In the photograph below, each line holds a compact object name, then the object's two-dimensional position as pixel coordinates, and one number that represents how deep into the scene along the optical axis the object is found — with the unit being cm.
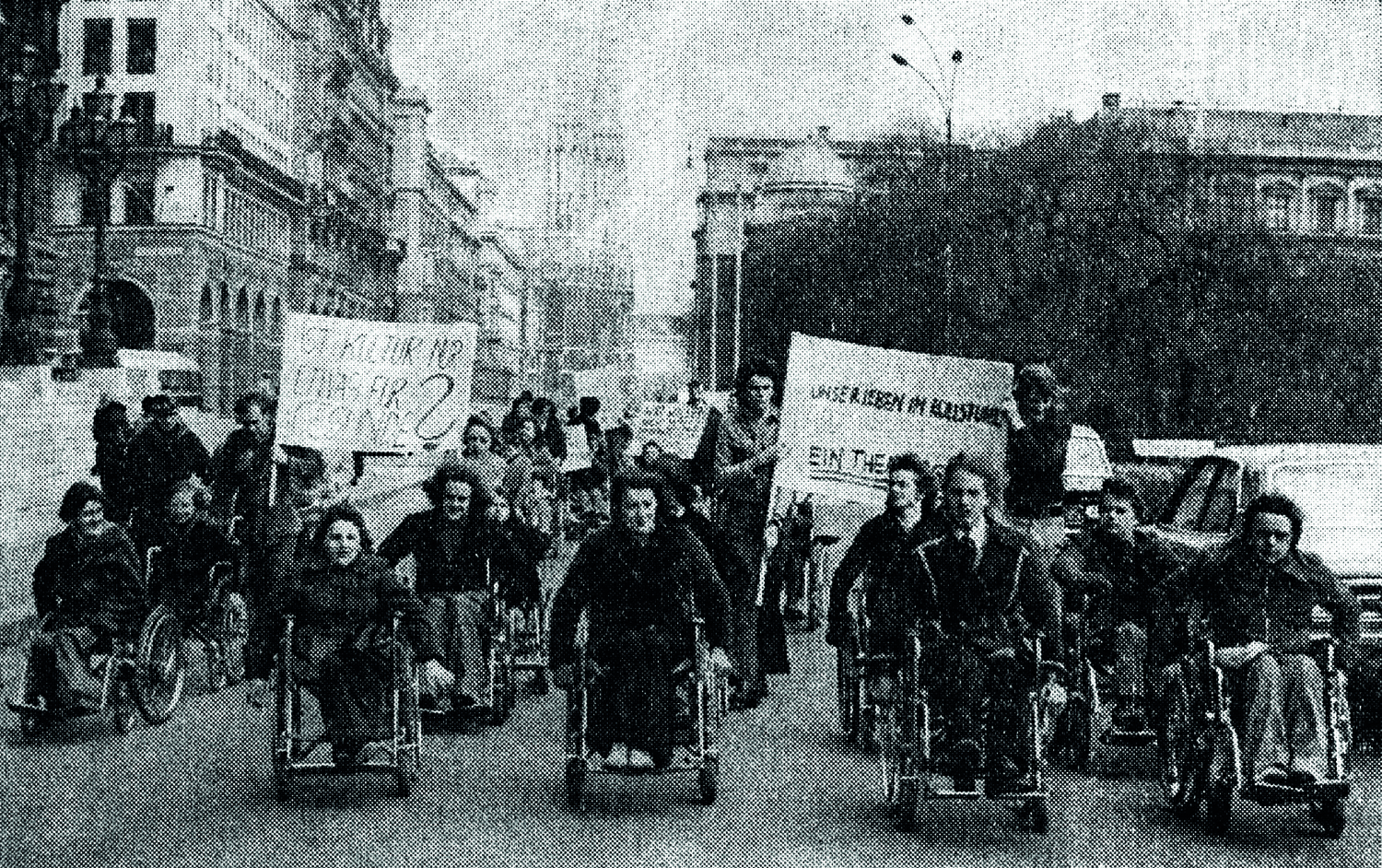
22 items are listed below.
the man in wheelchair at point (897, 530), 785
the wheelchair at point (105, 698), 944
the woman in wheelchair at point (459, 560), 949
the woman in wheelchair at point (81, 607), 946
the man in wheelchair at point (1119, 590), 821
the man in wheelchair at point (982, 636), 760
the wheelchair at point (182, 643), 970
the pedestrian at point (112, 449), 1177
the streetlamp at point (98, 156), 2491
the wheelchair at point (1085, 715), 834
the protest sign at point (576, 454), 1591
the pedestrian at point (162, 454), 1161
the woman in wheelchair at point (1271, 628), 745
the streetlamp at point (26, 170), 2253
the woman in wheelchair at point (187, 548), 1005
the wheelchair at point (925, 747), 760
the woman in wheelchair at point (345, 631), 807
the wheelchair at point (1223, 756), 745
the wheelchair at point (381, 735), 809
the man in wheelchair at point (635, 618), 791
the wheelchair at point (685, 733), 802
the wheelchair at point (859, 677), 843
